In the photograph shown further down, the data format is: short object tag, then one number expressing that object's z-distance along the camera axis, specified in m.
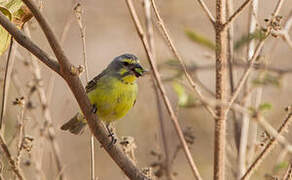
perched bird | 7.94
